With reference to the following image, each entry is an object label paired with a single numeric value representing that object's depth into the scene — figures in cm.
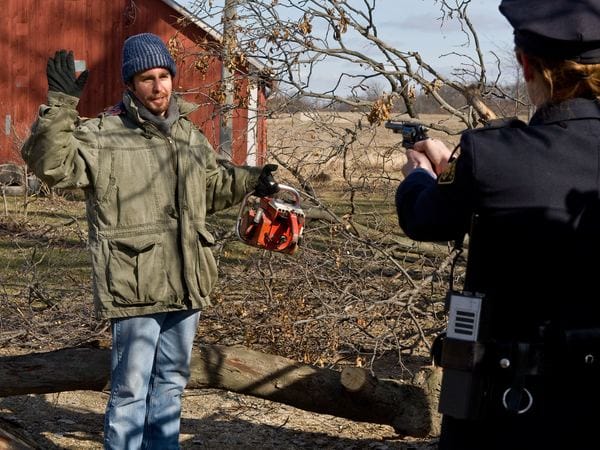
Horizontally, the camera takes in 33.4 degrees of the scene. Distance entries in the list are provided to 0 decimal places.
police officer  215
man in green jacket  377
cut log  461
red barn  1822
